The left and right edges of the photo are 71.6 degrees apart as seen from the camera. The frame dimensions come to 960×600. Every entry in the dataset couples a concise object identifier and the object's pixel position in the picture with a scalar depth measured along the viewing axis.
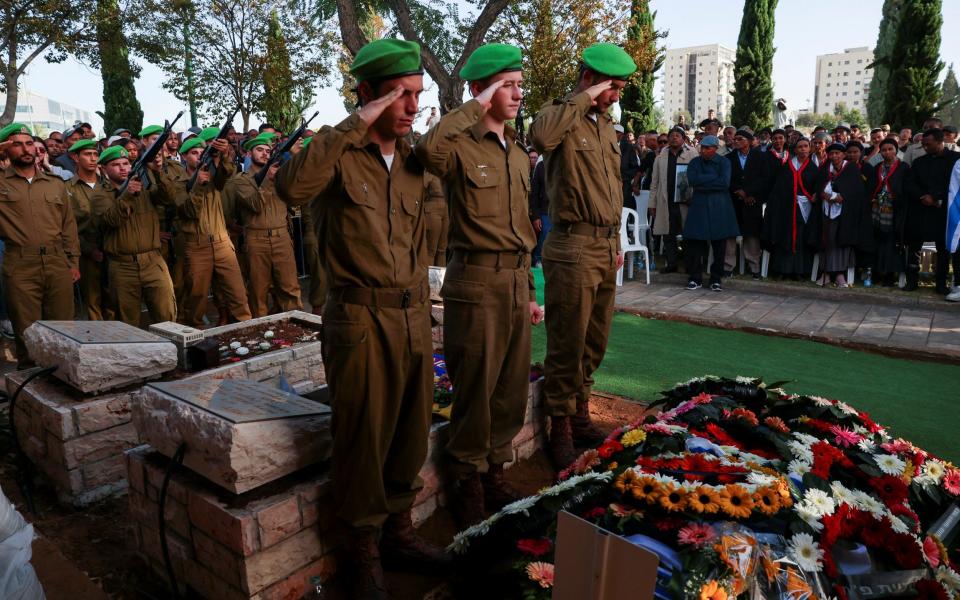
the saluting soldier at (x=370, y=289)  2.42
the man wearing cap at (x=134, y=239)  5.41
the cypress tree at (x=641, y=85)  19.05
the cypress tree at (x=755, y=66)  19.67
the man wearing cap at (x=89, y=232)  5.90
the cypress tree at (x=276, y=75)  17.25
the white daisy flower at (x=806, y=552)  1.98
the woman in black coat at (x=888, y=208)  8.27
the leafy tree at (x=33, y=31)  12.19
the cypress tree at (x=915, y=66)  15.77
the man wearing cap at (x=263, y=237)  6.60
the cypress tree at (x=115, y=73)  14.20
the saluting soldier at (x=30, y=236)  5.18
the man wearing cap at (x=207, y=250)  6.19
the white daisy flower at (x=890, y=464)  2.59
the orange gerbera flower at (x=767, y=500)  2.16
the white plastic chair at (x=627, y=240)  9.13
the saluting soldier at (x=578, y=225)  3.65
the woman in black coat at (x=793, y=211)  8.82
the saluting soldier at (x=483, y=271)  3.02
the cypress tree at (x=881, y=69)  23.34
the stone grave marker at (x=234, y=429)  2.44
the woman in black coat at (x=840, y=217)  8.43
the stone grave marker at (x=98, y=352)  3.48
